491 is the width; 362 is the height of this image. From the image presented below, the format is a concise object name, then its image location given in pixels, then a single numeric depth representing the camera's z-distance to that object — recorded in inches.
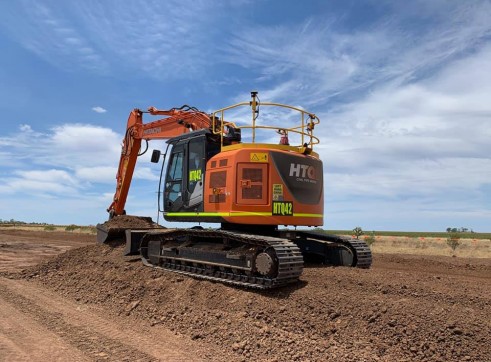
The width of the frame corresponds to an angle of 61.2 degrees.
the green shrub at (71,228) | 1990.9
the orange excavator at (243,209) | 324.5
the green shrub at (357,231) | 1218.8
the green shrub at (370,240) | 1075.2
